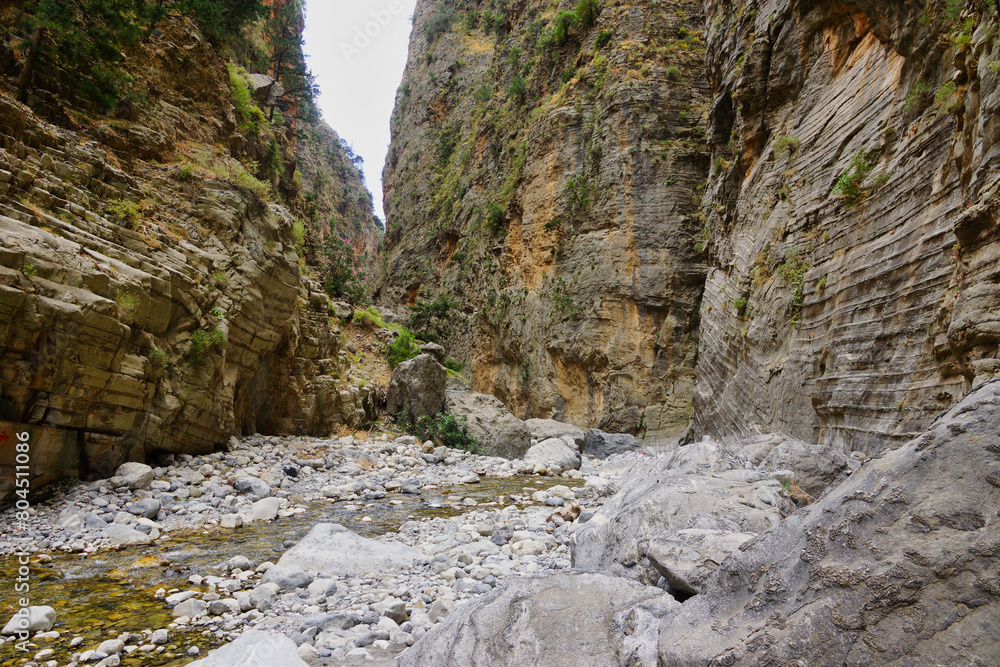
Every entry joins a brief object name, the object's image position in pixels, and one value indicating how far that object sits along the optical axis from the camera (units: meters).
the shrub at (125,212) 7.59
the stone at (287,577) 4.21
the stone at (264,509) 6.53
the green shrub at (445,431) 13.45
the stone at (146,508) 5.85
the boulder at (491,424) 12.97
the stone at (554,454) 11.60
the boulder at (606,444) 14.85
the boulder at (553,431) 14.52
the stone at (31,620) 3.26
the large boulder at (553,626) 2.31
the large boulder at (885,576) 1.60
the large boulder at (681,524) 3.01
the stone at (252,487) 7.43
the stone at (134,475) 6.41
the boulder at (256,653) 2.68
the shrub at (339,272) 20.77
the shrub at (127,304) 6.59
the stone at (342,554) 4.62
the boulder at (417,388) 14.48
